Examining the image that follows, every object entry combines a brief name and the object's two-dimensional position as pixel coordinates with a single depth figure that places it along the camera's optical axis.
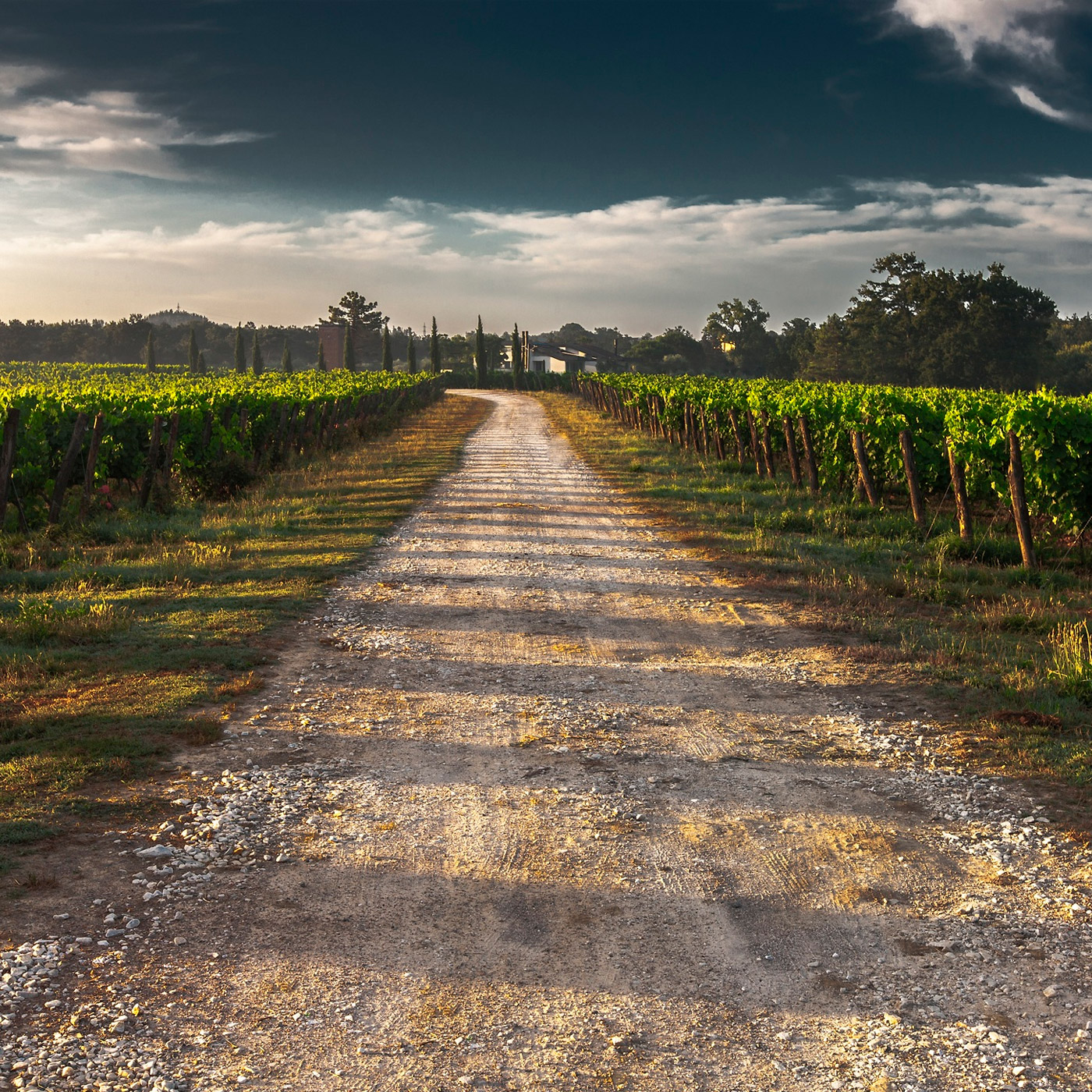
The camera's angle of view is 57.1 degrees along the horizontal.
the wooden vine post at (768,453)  22.06
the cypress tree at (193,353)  102.43
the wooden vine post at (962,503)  13.71
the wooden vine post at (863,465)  16.80
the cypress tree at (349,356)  103.31
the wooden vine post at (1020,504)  12.51
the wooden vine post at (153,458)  17.56
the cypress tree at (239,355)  103.94
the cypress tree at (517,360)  102.44
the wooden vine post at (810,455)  19.31
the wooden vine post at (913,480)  14.90
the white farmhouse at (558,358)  115.56
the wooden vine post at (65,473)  15.36
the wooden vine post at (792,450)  20.33
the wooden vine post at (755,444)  22.52
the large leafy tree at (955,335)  74.81
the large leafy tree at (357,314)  144.00
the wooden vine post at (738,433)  24.02
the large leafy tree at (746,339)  126.00
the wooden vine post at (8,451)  14.19
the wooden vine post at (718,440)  25.92
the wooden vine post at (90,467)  15.84
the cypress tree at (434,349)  105.00
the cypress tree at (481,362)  106.31
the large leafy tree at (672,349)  128.12
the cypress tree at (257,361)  99.46
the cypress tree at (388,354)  101.64
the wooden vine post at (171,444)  18.05
